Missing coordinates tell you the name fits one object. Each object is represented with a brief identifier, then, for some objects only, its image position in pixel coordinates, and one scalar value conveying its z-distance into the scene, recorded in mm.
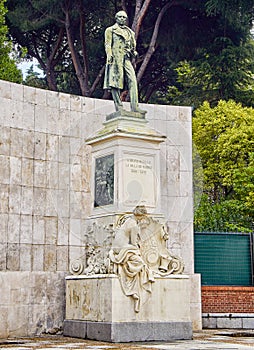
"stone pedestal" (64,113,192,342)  12203
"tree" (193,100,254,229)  23575
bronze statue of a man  13688
